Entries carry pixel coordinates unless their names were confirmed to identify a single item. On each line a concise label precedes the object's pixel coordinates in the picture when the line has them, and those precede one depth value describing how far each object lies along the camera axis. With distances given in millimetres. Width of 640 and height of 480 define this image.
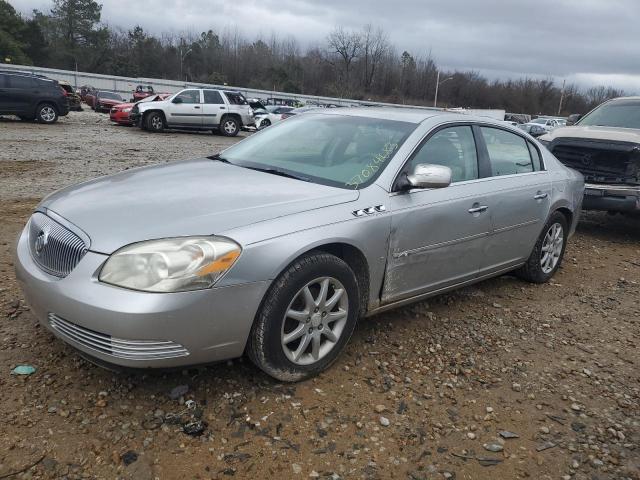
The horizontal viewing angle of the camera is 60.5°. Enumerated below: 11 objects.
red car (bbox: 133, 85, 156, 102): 39219
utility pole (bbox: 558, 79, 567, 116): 92950
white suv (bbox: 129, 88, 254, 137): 19391
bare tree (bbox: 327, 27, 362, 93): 97438
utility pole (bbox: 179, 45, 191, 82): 86688
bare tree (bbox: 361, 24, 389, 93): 97438
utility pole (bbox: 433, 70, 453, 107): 87475
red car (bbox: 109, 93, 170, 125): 20750
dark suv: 17891
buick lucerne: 2521
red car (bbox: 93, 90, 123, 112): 31484
